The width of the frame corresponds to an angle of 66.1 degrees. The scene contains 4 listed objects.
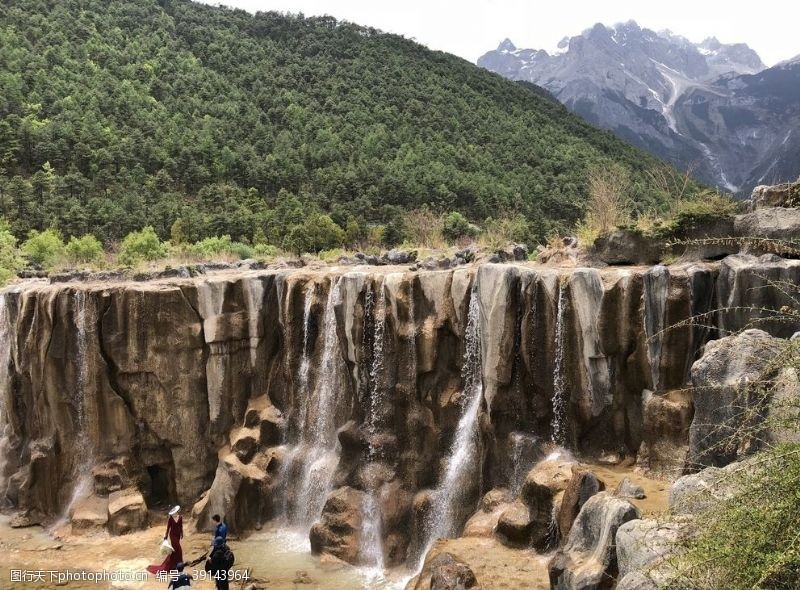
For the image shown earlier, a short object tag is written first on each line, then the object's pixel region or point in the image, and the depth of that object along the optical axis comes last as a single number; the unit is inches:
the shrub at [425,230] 885.9
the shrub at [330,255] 873.6
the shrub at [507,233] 732.7
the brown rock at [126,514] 581.3
